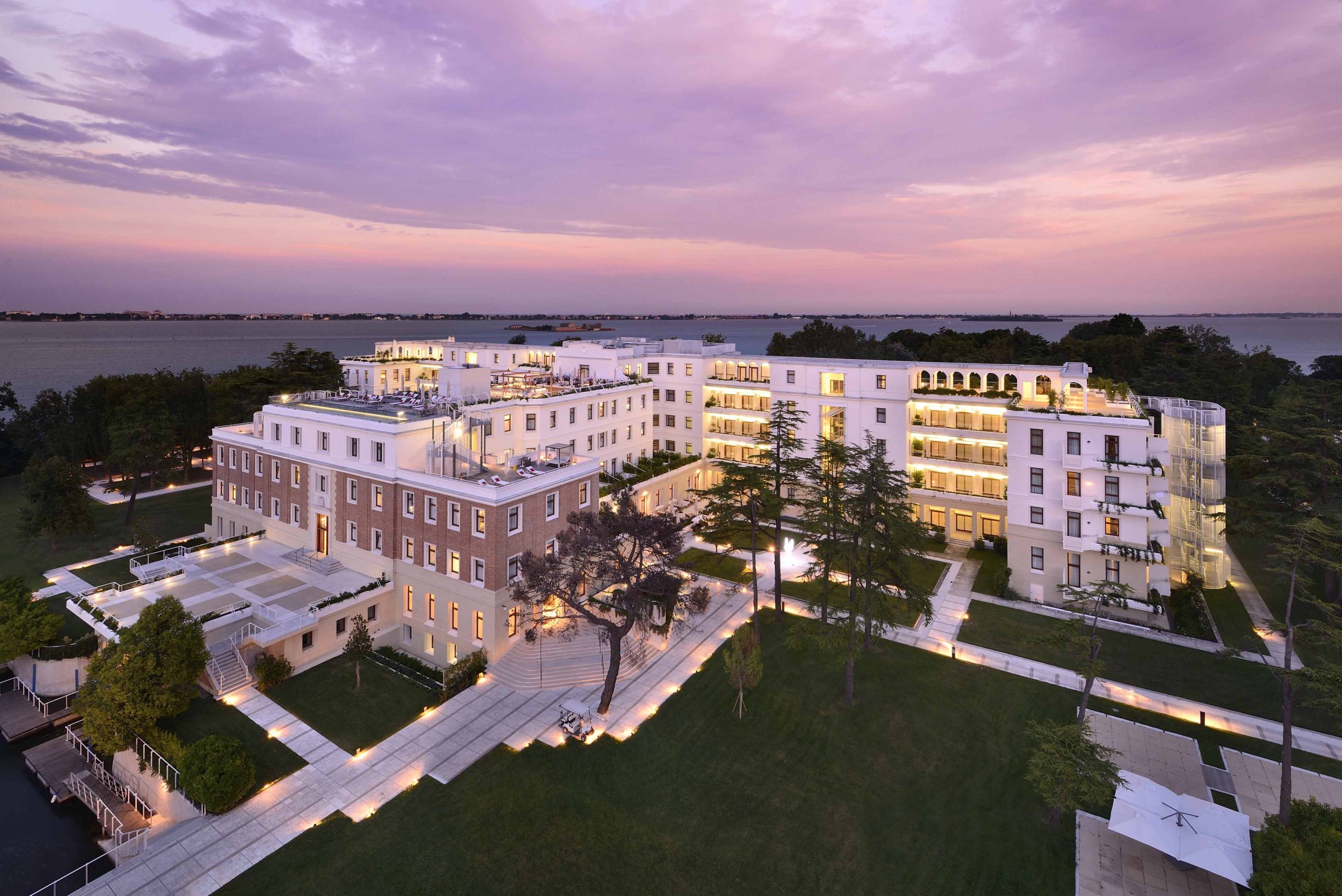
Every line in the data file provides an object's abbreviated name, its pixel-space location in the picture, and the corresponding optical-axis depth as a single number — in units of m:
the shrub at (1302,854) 13.32
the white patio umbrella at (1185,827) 15.50
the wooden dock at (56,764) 24.48
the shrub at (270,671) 27.06
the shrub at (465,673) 26.88
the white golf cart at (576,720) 23.19
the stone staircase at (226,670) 26.72
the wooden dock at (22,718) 27.28
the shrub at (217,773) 20.02
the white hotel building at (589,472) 30.22
